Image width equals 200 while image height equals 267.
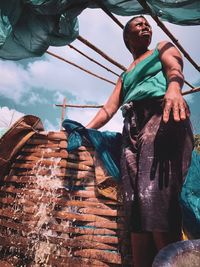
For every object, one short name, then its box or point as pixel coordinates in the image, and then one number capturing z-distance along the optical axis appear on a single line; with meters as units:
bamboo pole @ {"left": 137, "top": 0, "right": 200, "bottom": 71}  2.76
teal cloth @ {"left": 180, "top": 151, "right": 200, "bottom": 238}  2.28
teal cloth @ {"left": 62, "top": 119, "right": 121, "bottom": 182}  2.16
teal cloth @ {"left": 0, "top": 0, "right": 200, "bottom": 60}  2.59
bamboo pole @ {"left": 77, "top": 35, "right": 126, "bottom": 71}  3.62
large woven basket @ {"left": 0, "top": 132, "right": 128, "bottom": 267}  1.92
